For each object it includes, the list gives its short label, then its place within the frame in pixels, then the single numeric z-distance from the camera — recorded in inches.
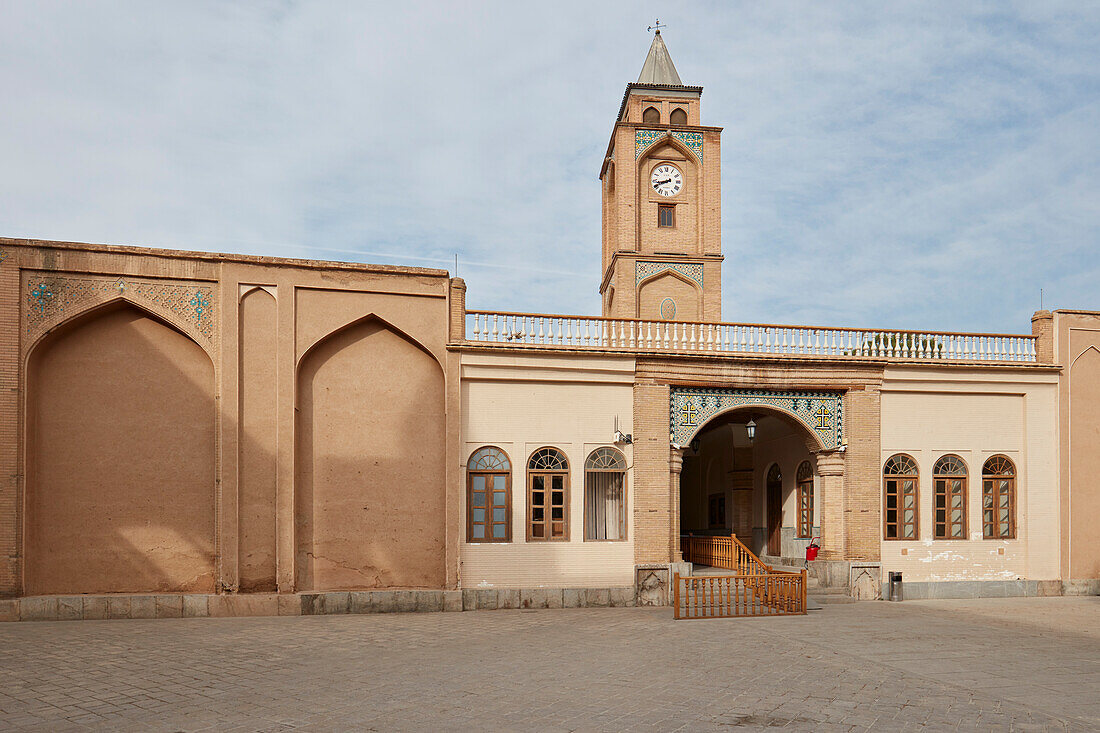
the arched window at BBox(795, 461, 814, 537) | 739.4
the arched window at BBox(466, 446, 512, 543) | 619.2
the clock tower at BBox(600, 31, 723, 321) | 971.9
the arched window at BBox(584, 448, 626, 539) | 636.1
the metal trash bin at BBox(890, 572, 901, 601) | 658.2
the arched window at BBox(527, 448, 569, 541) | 627.2
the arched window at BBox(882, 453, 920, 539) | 679.7
